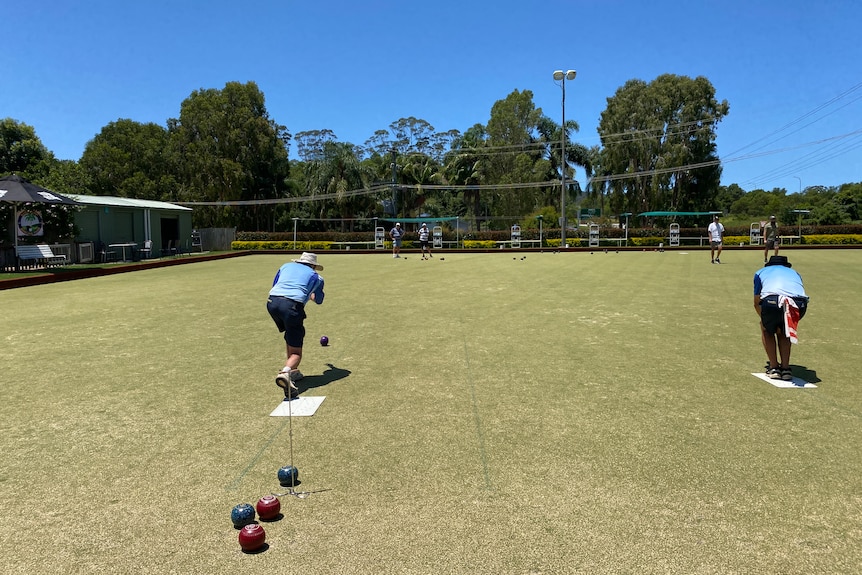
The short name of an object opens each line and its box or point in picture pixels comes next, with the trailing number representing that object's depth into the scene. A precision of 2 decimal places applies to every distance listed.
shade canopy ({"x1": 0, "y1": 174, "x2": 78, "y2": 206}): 17.30
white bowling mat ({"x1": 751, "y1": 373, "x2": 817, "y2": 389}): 5.40
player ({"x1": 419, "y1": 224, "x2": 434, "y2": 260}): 27.83
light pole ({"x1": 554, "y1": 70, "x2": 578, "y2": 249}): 30.49
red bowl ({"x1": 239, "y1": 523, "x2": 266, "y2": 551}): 2.68
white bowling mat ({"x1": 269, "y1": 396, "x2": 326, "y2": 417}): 4.79
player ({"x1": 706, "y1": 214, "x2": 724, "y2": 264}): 21.78
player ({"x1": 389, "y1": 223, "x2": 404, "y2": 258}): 27.84
